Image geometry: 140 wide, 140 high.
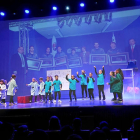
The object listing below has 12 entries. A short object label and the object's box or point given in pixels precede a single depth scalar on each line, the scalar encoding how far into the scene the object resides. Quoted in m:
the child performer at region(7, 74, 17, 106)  8.12
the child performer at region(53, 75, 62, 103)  8.71
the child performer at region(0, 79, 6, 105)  8.93
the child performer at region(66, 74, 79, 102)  8.87
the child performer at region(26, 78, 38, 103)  9.81
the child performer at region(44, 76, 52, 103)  8.94
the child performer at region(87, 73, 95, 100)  8.84
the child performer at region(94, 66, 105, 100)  8.43
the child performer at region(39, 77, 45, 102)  10.16
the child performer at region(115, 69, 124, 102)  7.25
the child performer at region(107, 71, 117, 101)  7.36
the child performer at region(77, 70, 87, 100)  9.36
